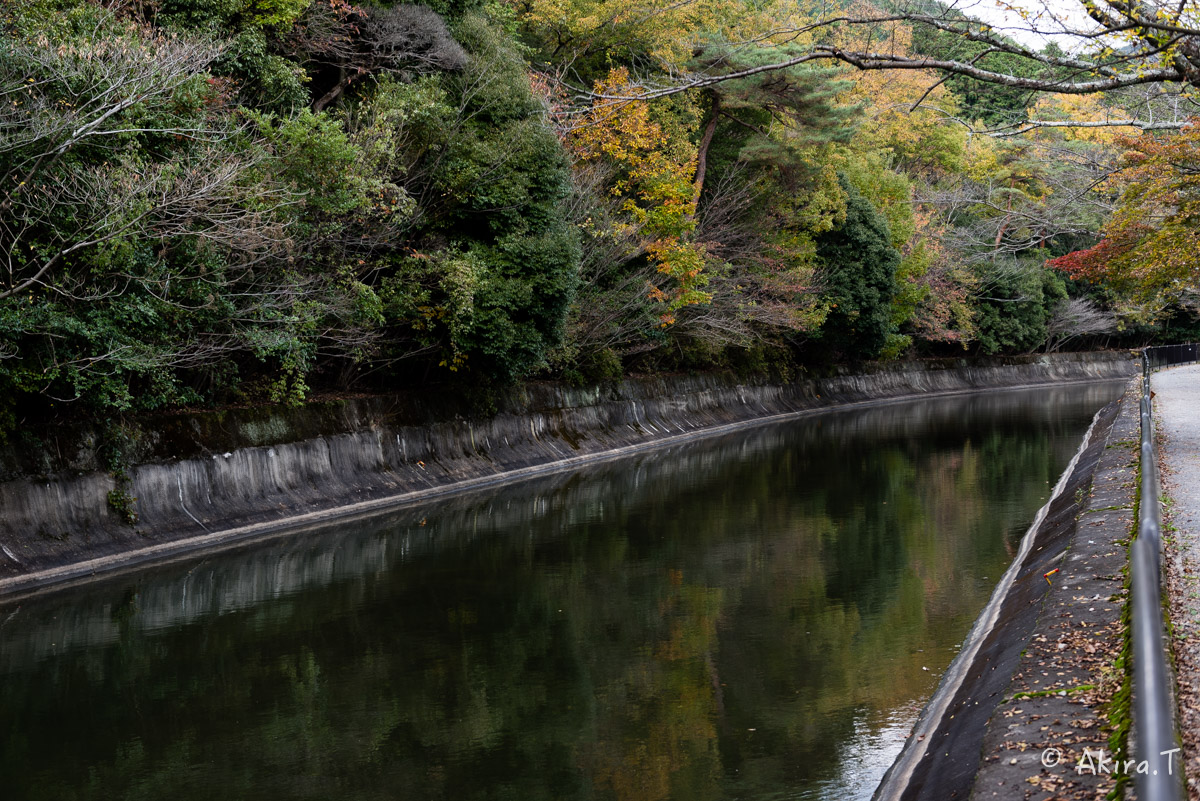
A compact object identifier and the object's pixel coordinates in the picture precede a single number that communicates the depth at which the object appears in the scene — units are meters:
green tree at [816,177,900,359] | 45.03
